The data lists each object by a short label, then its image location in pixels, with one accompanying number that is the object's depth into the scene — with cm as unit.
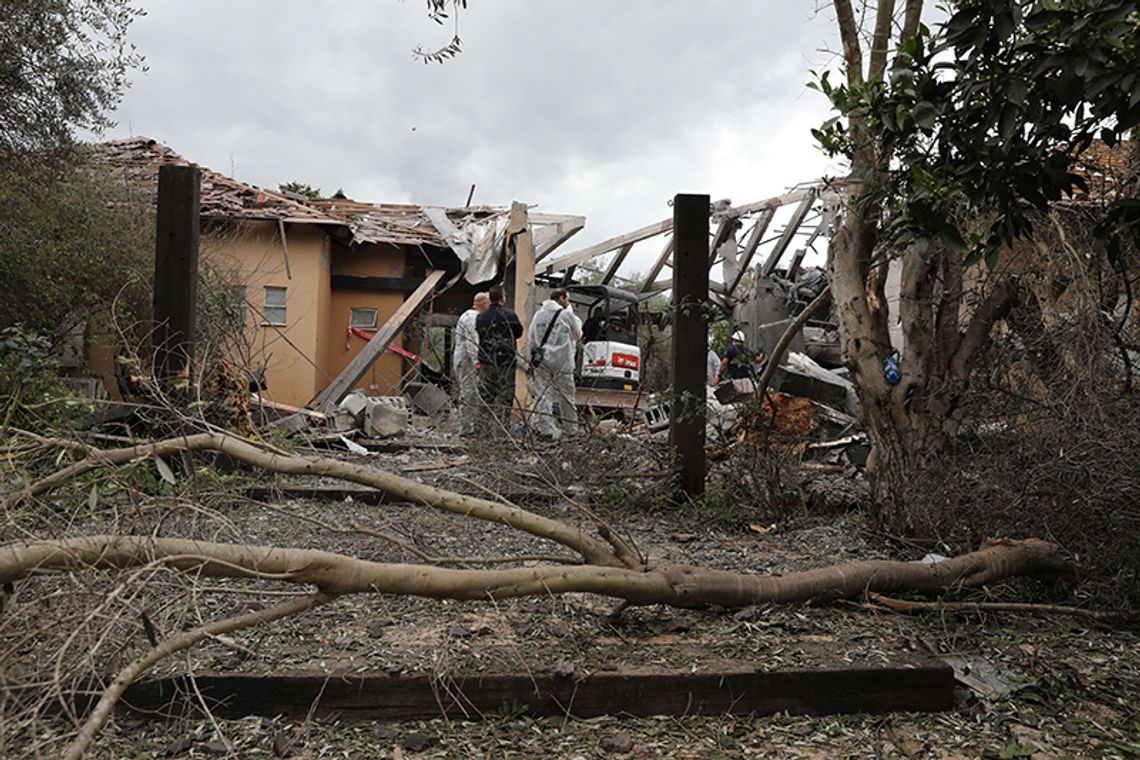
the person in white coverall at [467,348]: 972
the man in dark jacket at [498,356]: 722
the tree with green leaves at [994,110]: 218
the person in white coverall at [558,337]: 998
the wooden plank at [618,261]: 1572
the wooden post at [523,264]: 1338
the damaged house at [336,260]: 1325
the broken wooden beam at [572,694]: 274
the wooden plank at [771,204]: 1419
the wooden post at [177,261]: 591
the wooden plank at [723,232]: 1494
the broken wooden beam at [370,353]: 1152
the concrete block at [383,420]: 970
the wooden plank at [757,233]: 1458
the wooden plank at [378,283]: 1565
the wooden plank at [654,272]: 1502
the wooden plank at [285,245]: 1390
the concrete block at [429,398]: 1354
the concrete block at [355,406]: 969
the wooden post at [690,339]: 596
